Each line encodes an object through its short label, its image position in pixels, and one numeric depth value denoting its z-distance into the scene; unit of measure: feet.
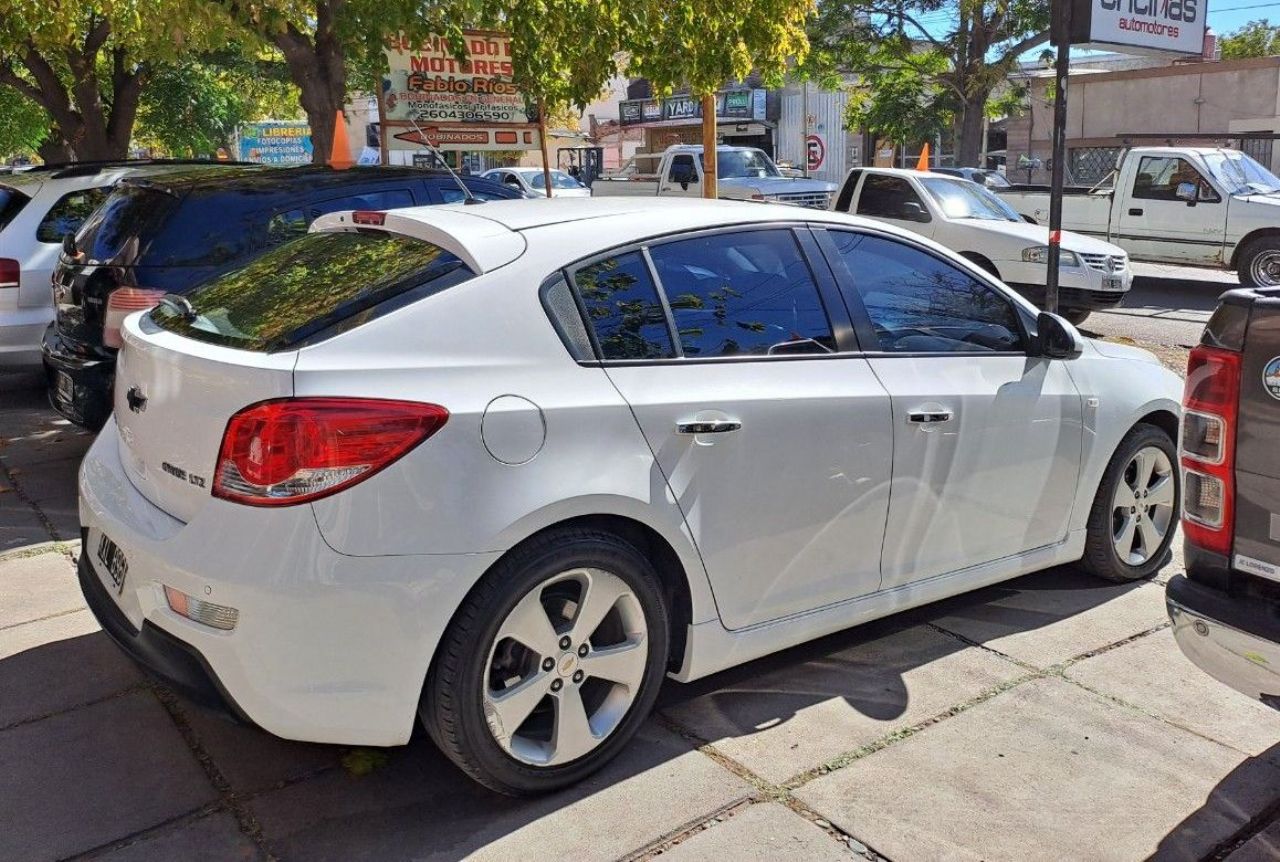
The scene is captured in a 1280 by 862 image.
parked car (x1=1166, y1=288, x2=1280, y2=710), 9.39
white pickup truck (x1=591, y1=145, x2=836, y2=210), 60.13
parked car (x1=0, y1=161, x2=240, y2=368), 25.07
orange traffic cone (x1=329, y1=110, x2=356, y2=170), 27.32
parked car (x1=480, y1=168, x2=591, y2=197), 82.58
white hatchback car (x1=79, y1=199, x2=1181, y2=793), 9.48
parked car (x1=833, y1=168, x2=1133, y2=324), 39.65
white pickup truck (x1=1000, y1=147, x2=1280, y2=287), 48.34
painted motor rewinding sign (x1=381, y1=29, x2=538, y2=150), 36.04
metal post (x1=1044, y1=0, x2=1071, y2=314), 23.75
